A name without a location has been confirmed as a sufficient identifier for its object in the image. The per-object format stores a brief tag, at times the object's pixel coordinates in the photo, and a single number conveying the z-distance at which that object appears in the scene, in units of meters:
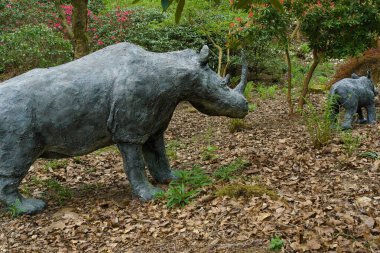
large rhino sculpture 4.55
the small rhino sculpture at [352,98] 6.89
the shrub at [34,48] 10.59
